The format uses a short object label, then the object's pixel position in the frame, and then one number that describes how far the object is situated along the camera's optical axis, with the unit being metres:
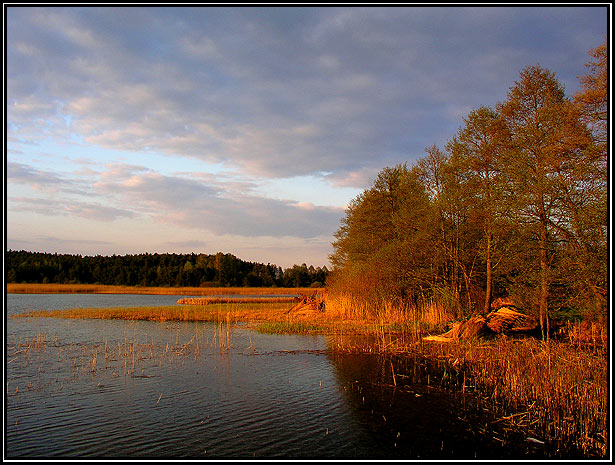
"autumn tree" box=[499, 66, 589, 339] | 16.42
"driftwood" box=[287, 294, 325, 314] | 32.84
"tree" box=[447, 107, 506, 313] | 22.22
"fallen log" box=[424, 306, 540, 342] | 19.62
